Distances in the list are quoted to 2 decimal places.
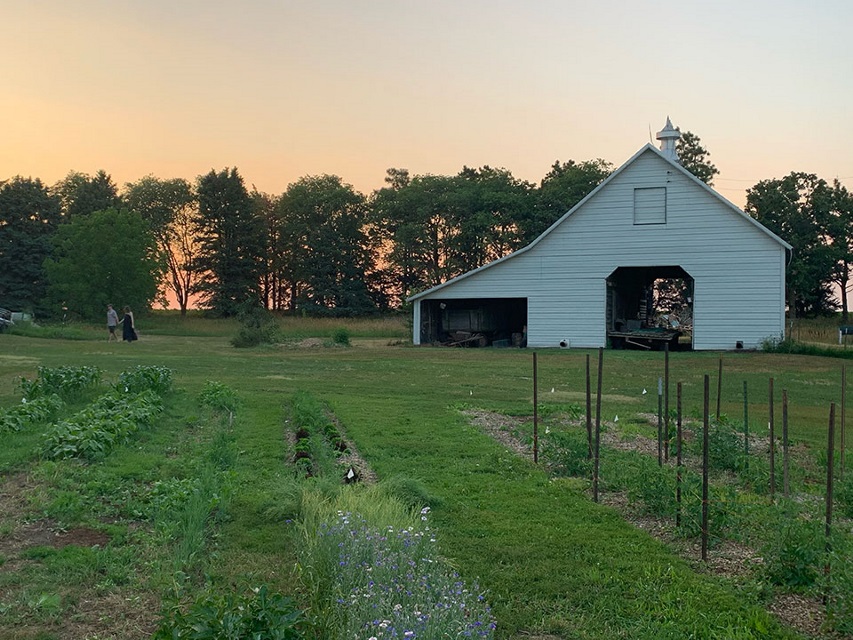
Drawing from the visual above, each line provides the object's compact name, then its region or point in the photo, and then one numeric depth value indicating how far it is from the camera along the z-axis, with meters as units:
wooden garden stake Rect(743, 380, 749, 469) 8.06
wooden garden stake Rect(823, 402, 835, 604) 4.77
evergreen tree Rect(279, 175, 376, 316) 65.12
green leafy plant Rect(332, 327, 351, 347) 33.28
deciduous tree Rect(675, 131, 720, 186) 60.69
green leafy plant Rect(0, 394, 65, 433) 9.90
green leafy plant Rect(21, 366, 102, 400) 12.65
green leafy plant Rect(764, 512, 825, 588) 4.90
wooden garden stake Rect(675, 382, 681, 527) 6.17
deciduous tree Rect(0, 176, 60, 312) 58.44
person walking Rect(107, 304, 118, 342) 31.95
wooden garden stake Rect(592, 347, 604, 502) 7.11
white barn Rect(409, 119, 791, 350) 29.06
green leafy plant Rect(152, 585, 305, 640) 3.47
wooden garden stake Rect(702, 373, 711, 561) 5.52
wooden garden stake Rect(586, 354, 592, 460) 8.33
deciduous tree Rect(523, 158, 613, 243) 55.81
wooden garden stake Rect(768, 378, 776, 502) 6.78
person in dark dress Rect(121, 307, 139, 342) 32.31
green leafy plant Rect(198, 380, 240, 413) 12.75
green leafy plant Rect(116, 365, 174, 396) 12.73
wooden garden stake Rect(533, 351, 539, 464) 8.80
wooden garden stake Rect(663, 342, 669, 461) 7.78
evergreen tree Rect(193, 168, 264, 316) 65.81
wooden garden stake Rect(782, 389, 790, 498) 6.09
